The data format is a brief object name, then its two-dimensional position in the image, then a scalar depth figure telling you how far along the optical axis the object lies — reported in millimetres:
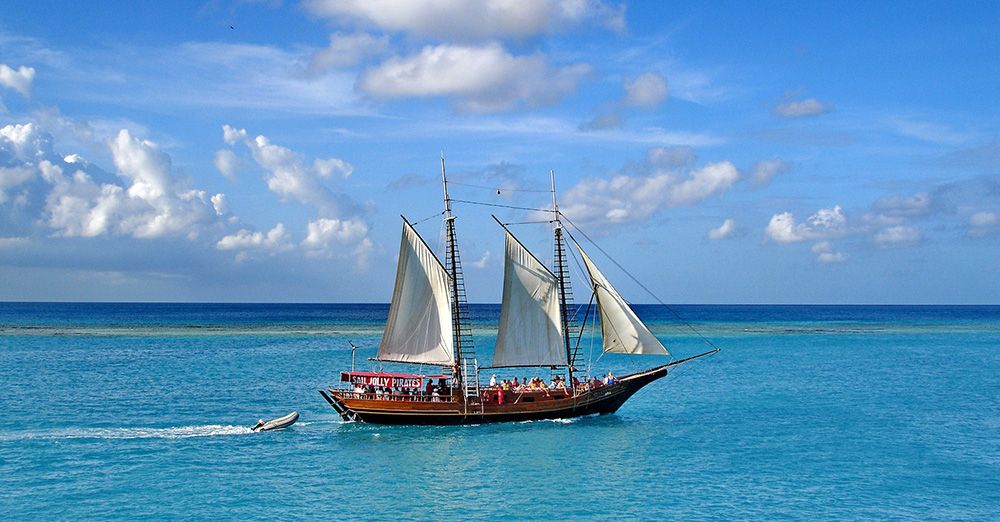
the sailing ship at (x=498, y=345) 50156
